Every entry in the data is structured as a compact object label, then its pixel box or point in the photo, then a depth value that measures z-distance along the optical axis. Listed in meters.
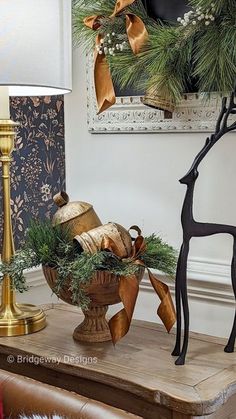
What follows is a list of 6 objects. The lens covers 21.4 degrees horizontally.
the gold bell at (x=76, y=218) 1.47
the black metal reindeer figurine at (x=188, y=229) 1.34
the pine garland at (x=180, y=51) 1.35
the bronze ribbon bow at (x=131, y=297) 1.37
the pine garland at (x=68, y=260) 1.36
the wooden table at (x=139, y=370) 1.21
